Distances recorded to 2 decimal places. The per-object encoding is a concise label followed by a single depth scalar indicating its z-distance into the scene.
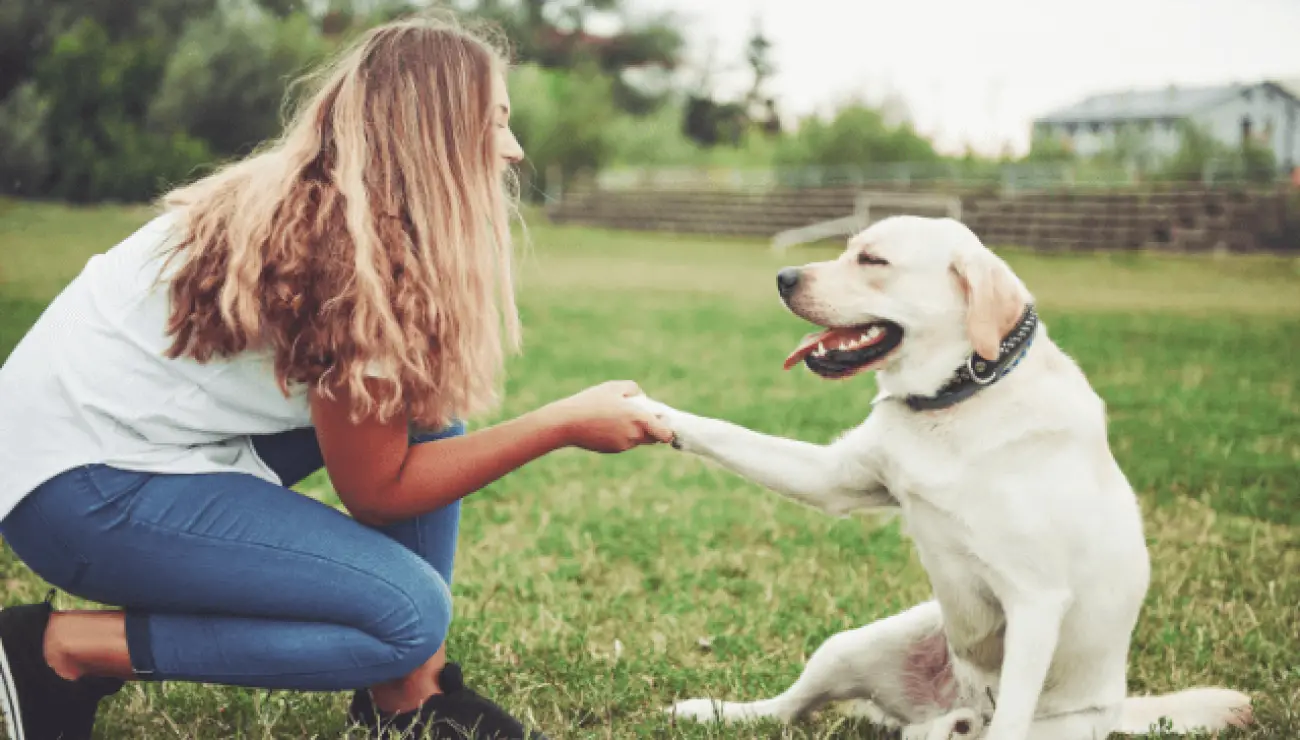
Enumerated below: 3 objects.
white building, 18.86
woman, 2.07
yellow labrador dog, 2.30
